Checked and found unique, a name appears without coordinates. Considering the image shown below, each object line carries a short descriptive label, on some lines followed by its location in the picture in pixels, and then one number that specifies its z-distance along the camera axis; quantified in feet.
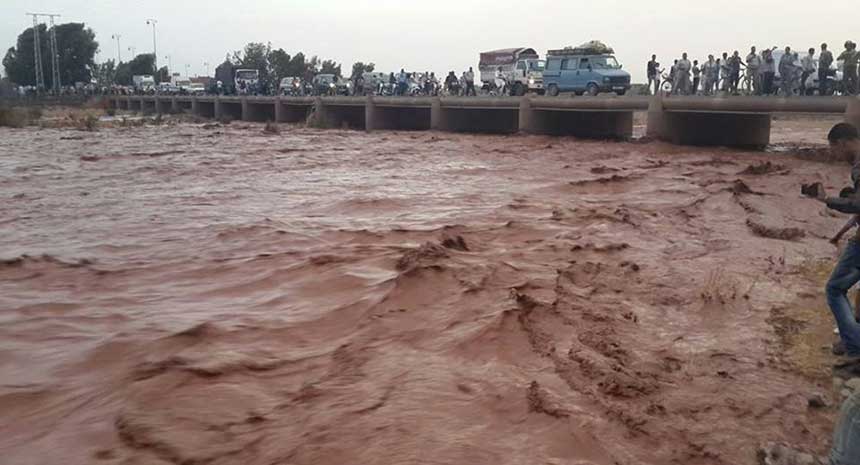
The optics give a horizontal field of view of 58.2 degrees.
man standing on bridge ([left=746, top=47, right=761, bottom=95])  75.87
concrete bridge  73.97
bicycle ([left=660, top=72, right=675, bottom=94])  88.63
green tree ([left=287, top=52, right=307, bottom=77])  324.52
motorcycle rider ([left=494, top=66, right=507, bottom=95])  132.55
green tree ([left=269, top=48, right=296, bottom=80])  325.44
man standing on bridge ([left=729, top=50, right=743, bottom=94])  81.00
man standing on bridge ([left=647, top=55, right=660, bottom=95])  90.02
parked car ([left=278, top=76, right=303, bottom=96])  172.14
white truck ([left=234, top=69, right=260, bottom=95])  201.51
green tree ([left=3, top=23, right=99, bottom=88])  323.37
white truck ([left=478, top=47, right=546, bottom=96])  115.96
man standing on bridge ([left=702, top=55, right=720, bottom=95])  84.40
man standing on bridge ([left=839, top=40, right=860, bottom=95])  67.51
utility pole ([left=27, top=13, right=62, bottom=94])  295.69
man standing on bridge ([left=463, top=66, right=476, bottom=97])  124.98
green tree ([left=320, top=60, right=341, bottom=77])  344.69
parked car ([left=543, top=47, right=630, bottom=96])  100.99
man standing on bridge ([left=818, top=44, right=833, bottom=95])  69.36
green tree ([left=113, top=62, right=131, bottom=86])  368.23
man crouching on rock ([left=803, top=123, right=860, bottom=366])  16.48
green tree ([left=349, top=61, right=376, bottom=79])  294.66
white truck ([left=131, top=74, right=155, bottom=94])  273.15
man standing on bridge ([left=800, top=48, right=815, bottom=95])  71.91
